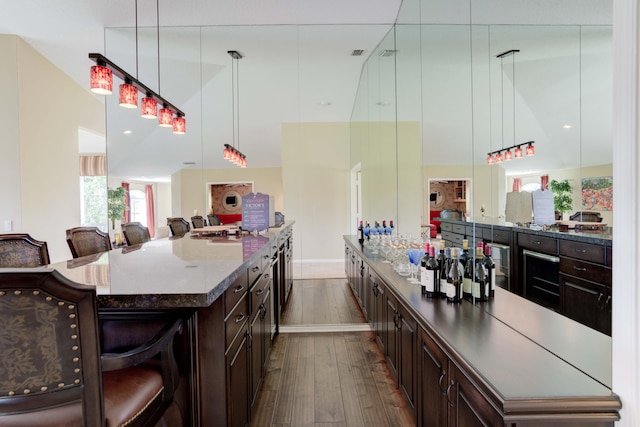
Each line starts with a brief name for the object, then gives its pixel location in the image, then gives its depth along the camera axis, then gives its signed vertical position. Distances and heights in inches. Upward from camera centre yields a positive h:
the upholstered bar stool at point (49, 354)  29.2 -13.7
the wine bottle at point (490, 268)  62.8 -12.2
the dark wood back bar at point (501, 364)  34.5 -19.8
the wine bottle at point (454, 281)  63.2 -14.8
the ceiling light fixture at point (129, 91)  85.9 +35.3
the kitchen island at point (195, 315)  46.4 -17.3
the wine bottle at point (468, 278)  64.3 -14.5
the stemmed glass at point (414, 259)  85.9 -14.4
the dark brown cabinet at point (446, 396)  39.4 -26.8
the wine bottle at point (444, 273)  65.9 -13.7
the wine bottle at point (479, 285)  62.2 -15.3
